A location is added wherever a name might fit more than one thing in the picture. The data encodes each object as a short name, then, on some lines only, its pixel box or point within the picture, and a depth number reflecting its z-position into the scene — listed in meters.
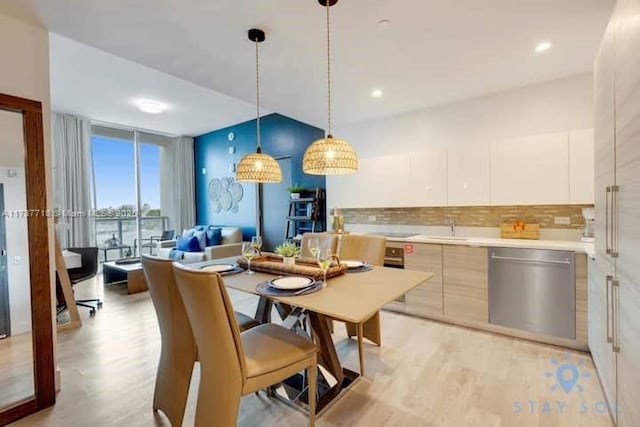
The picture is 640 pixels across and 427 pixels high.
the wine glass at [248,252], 2.19
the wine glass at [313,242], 2.79
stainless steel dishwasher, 2.50
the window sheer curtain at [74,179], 4.99
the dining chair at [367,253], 2.48
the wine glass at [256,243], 2.25
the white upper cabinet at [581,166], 2.65
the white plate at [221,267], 2.13
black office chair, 3.59
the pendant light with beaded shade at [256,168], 2.31
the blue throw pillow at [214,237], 5.60
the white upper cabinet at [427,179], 3.43
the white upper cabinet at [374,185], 3.71
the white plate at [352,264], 2.12
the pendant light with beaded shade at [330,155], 1.89
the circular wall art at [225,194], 6.07
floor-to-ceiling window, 5.65
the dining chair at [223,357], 1.29
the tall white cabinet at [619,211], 1.25
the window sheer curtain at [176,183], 6.63
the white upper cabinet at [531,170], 2.77
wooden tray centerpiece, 1.88
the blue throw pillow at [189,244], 5.50
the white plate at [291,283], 1.64
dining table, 1.36
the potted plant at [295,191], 4.70
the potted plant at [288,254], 2.13
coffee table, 4.30
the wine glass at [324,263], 1.75
